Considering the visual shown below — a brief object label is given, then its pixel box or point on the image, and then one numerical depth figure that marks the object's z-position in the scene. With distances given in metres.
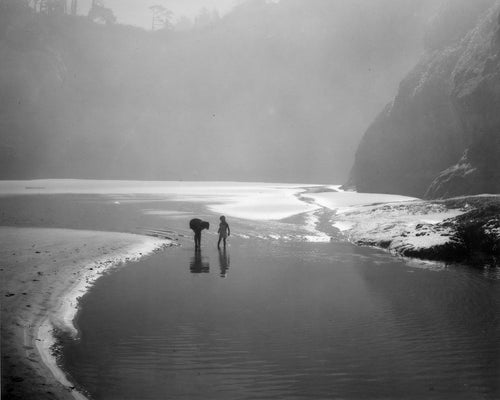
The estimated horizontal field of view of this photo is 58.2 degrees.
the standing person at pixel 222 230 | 22.93
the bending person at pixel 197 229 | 22.00
